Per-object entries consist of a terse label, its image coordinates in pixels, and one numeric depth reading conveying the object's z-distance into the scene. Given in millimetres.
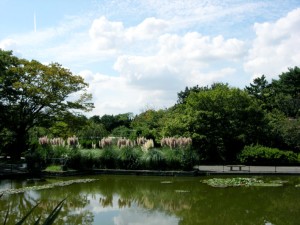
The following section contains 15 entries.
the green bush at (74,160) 23578
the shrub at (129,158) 23406
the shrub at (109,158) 23812
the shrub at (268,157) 26359
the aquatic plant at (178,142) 22719
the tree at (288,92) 42938
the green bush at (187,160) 22562
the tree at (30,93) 27458
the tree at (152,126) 33656
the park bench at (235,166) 22827
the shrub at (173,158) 22734
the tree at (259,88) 48891
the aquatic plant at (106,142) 24047
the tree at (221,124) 29219
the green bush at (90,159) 23969
